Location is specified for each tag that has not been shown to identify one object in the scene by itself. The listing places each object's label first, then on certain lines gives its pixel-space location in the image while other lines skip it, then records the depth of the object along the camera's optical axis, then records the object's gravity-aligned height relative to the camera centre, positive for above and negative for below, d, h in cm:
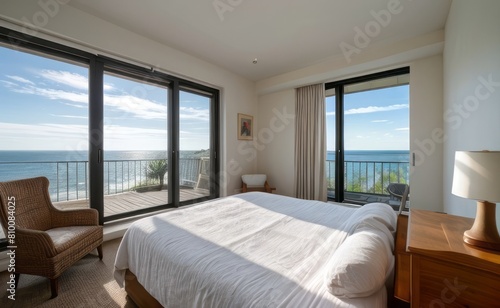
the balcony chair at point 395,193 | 315 -63
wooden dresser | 65 -41
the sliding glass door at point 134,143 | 289 +14
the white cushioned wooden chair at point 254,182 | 409 -60
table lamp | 67 -12
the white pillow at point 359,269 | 82 -50
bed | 85 -59
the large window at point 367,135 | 331 +32
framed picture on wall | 428 +57
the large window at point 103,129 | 229 +33
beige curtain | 376 +20
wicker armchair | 161 -74
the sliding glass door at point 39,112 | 221 +49
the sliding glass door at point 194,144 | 360 +15
